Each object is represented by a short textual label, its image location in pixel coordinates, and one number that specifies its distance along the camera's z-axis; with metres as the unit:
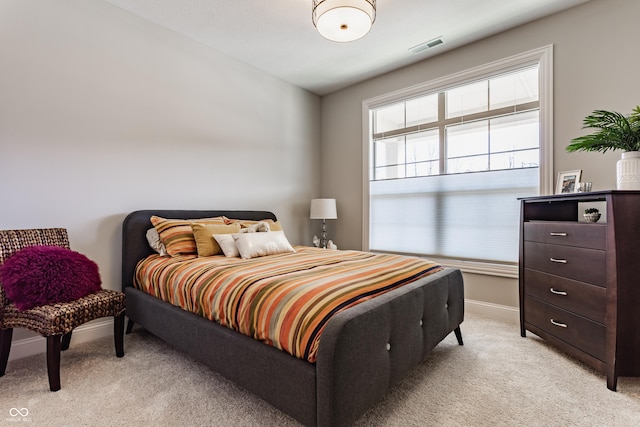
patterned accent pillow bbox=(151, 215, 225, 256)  2.51
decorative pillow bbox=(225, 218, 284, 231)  3.02
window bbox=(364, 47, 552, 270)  2.90
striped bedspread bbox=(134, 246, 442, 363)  1.32
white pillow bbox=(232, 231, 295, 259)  2.47
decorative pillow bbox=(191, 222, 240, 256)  2.52
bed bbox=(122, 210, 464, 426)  1.17
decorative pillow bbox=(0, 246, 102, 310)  1.76
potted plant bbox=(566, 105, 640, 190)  1.88
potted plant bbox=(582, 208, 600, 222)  2.02
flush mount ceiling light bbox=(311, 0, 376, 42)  2.02
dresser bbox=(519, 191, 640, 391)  1.75
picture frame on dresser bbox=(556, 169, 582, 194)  2.45
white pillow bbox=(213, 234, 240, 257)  2.49
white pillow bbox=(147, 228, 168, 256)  2.57
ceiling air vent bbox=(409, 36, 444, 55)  3.05
